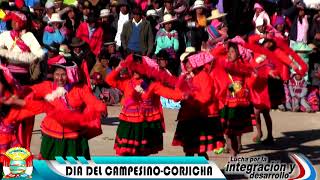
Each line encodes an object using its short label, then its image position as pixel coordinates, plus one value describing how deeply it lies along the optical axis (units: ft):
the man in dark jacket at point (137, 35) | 66.08
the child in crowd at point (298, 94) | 62.64
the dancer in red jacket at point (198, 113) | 43.68
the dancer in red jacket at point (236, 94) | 47.80
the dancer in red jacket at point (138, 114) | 42.88
